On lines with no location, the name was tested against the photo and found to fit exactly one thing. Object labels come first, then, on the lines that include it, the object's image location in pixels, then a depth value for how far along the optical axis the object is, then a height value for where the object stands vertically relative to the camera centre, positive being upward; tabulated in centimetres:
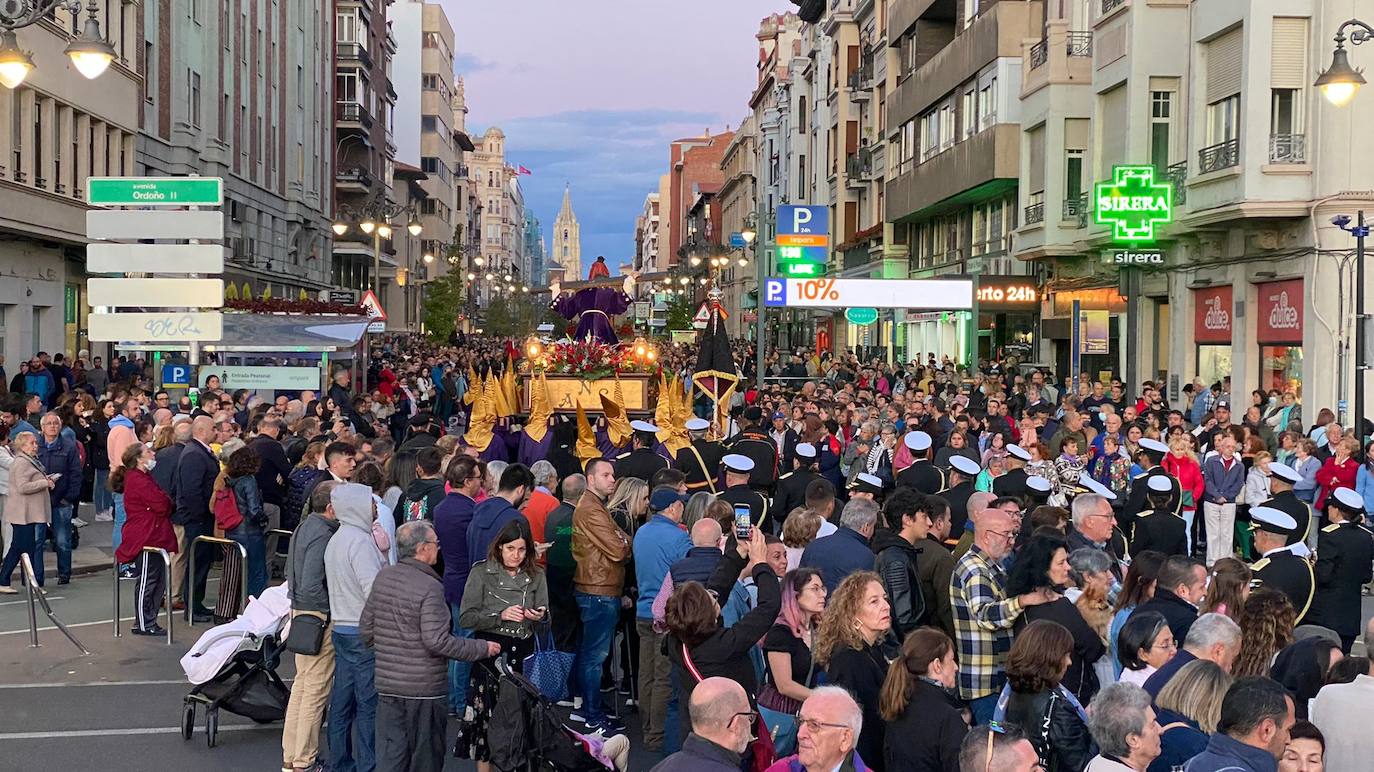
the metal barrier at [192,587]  1249 -212
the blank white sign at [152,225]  1931 +168
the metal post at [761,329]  2939 +59
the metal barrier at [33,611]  1149 -216
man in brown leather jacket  971 -155
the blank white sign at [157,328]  1928 +29
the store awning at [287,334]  2559 +32
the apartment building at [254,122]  3981 +762
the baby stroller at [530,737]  775 -208
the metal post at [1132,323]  2067 +56
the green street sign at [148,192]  1939 +214
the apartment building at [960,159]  3534 +555
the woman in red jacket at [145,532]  1274 -163
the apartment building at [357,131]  6969 +1104
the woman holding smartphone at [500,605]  823 -147
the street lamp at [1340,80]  1603 +320
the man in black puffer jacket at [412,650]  770 -161
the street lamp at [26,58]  1214 +269
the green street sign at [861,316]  3425 +101
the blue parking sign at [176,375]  2309 -41
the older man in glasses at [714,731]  529 -139
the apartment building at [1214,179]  2269 +318
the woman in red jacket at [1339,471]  1520 -114
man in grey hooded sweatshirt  848 -142
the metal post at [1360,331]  1897 +45
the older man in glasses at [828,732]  530 -139
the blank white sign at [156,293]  1922 +76
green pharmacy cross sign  2405 +265
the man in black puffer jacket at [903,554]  816 -114
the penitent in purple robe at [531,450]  1684 -114
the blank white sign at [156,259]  1934 +123
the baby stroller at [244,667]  946 -211
